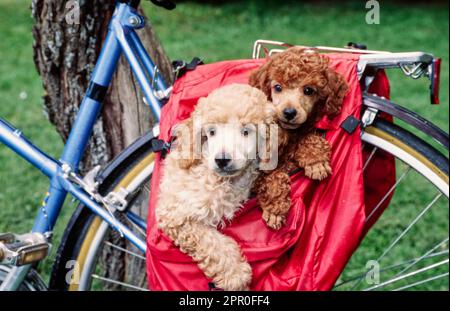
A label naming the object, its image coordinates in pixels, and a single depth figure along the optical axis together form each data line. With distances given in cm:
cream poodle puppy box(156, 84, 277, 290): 169
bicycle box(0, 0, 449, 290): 185
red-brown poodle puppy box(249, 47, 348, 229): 171
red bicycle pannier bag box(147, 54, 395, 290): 173
